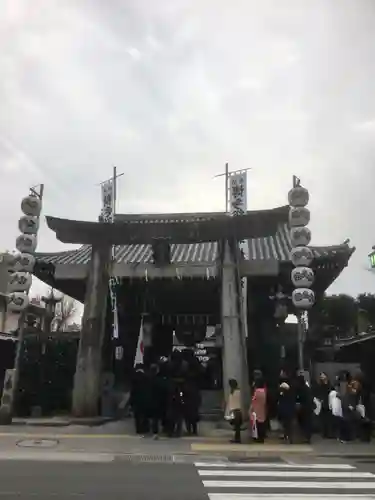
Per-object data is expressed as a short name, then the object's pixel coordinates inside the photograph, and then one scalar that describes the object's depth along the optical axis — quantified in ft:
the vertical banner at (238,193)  65.87
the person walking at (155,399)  50.08
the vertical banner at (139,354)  59.90
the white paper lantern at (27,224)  59.31
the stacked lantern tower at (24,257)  58.49
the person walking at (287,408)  49.32
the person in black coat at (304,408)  49.52
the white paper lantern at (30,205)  59.57
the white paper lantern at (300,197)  57.98
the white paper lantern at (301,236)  57.26
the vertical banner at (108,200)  69.36
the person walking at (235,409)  47.93
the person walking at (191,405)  51.08
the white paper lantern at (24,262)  58.75
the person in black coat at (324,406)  52.47
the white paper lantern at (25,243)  59.00
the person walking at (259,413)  48.06
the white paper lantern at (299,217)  57.62
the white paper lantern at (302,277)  56.59
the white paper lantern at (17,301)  58.18
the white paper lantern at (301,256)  57.00
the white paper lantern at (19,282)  58.75
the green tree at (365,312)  111.90
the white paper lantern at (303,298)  56.44
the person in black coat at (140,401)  50.08
